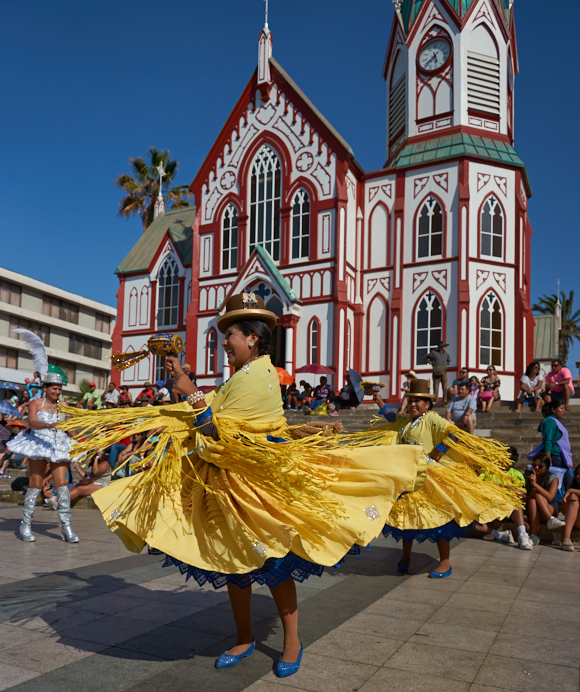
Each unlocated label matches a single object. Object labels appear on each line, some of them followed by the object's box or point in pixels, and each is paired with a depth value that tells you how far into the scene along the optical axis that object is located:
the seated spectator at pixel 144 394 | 15.27
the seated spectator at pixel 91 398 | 18.32
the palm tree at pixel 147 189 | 36.66
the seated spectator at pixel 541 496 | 8.66
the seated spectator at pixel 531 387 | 16.11
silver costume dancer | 7.75
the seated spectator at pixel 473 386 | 13.70
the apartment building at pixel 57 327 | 53.88
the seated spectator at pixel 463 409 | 13.03
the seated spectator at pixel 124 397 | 17.41
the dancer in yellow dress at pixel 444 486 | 6.05
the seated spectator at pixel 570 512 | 8.29
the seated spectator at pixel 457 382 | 15.45
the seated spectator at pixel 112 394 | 19.28
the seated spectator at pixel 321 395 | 18.43
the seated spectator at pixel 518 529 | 8.28
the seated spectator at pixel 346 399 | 19.39
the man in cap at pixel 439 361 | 18.45
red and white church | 23.02
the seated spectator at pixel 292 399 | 20.20
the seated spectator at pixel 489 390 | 16.70
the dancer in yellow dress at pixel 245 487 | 3.49
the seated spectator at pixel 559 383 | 13.85
